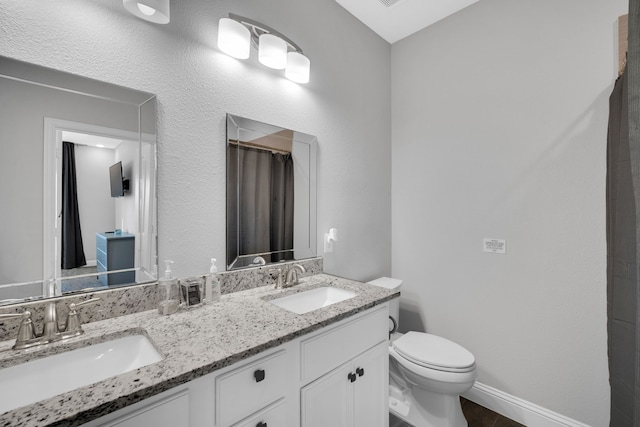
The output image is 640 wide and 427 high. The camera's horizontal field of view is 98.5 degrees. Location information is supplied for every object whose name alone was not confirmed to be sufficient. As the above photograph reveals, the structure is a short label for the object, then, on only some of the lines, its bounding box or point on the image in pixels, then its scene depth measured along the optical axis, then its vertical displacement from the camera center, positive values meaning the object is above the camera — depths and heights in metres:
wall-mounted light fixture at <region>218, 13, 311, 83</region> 1.31 +0.86
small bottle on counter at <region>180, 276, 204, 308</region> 1.15 -0.34
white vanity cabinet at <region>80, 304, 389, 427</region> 0.72 -0.58
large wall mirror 0.91 +0.10
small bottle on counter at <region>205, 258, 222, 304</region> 1.22 -0.33
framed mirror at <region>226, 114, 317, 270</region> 1.42 +0.11
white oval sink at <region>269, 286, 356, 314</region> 1.41 -0.46
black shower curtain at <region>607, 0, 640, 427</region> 0.62 -0.18
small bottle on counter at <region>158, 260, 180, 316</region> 1.08 -0.34
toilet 1.50 -0.93
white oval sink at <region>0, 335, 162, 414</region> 0.74 -0.47
